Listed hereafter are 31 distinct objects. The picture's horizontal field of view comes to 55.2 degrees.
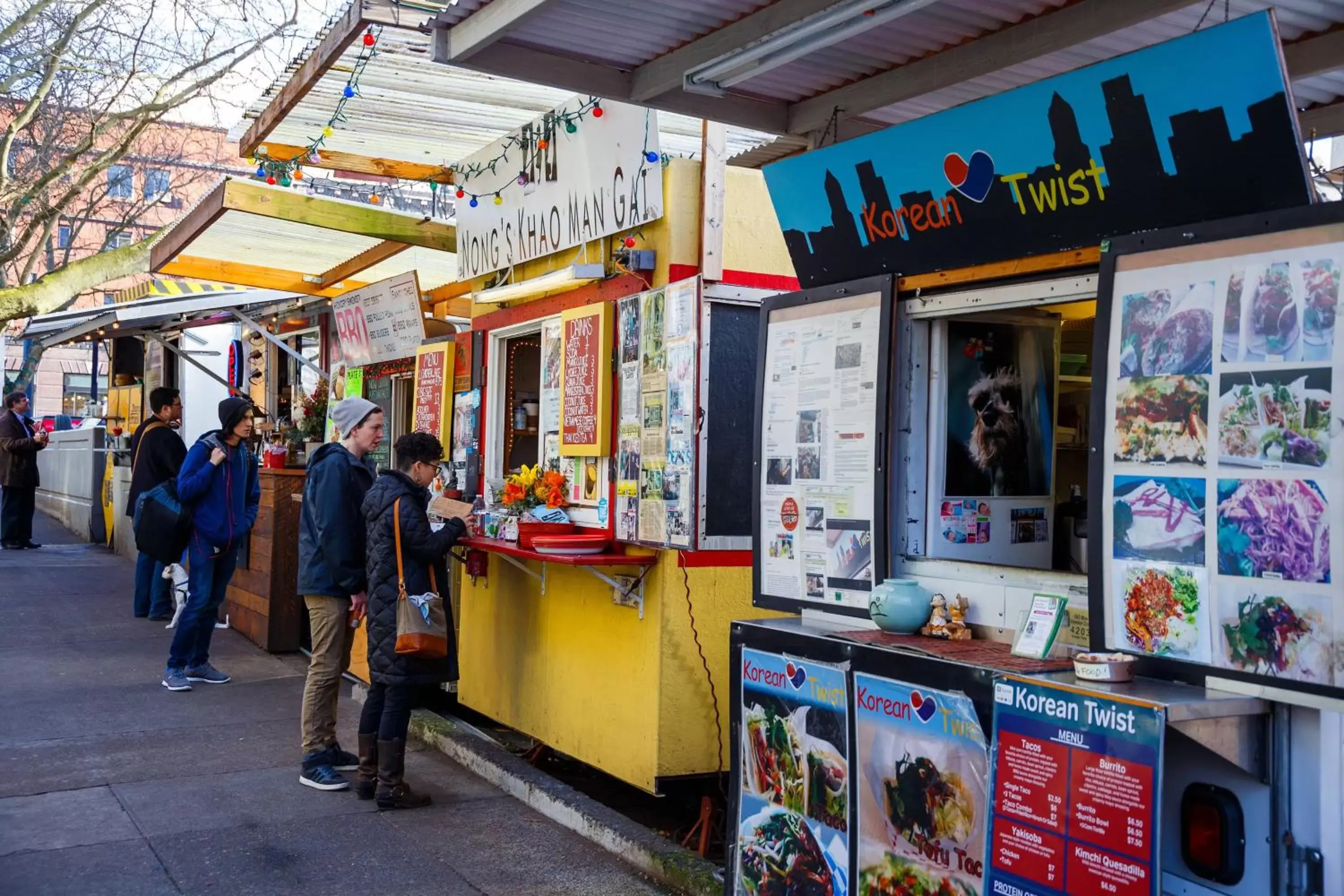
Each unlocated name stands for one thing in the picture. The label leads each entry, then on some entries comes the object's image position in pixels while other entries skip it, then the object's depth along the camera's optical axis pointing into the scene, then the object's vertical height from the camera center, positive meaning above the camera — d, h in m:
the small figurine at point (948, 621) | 3.98 -0.47
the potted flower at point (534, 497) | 6.41 -0.18
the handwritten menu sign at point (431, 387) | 8.26 +0.48
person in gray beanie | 6.38 -0.60
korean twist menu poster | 2.96 -0.77
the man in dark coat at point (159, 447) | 10.58 +0.05
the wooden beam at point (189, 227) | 8.50 +1.68
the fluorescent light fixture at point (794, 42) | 3.88 +1.40
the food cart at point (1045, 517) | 2.99 -0.13
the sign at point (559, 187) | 6.01 +1.45
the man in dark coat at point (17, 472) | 15.66 -0.27
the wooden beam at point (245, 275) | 11.24 +1.60
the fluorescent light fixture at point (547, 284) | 6.31 +0.93
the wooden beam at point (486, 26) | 4.29 +1.52
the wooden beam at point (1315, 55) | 3.92 +1.32
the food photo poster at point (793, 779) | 3.97 -1.00
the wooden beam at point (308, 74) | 5.12 +1.77
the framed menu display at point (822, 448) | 4.36 +0.07
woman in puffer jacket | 5.96 -0.56
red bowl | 6.02 -0.38
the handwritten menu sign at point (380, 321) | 8.81 +1.00
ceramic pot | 4.04 -0.43
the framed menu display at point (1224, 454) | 2.90 +0.06
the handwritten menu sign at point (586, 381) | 6.35 +0.42
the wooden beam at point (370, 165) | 7.78 +1.84
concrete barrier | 18.86 -0.49
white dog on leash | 10.49 -1.06
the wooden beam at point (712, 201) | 5.80 +1.21
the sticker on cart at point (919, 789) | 3.47 -0.90
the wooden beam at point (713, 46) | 4.25 +1.50
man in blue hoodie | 8.67 -0.50
